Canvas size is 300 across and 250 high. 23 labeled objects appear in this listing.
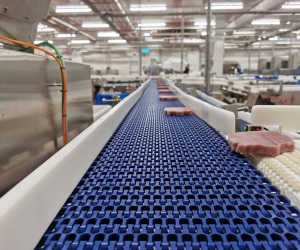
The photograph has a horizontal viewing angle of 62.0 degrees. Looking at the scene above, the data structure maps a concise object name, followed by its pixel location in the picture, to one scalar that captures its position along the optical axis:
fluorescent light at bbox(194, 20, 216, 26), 7.80
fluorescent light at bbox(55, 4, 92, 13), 5.55
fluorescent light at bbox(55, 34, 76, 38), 9.72
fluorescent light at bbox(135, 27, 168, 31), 8.13
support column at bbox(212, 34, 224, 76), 8.26
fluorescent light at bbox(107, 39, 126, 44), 11.74
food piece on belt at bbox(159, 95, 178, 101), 2.43
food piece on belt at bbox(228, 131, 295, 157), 0.72
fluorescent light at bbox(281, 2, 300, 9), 5.48
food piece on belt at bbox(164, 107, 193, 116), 1.57
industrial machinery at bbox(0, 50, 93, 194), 0.59
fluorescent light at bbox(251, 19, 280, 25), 7.24
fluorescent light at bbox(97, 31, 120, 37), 9.51
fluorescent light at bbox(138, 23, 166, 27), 7.54
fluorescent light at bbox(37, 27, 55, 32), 8.47
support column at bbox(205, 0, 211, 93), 2.44
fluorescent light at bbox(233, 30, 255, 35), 9.67
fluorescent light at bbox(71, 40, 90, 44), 11.76
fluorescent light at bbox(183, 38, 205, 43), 11.32
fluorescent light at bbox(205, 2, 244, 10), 5.45
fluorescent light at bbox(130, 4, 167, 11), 5.57
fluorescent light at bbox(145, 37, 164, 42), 11.86
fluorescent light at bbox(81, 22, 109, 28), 7.54
